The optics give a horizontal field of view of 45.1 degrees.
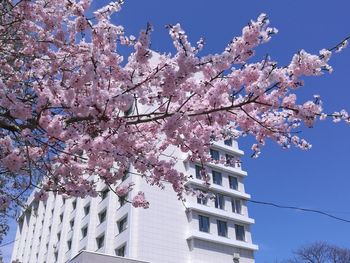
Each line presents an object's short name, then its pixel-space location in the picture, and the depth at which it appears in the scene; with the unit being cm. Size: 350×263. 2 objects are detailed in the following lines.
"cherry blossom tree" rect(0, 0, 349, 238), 550
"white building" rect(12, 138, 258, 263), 2761
